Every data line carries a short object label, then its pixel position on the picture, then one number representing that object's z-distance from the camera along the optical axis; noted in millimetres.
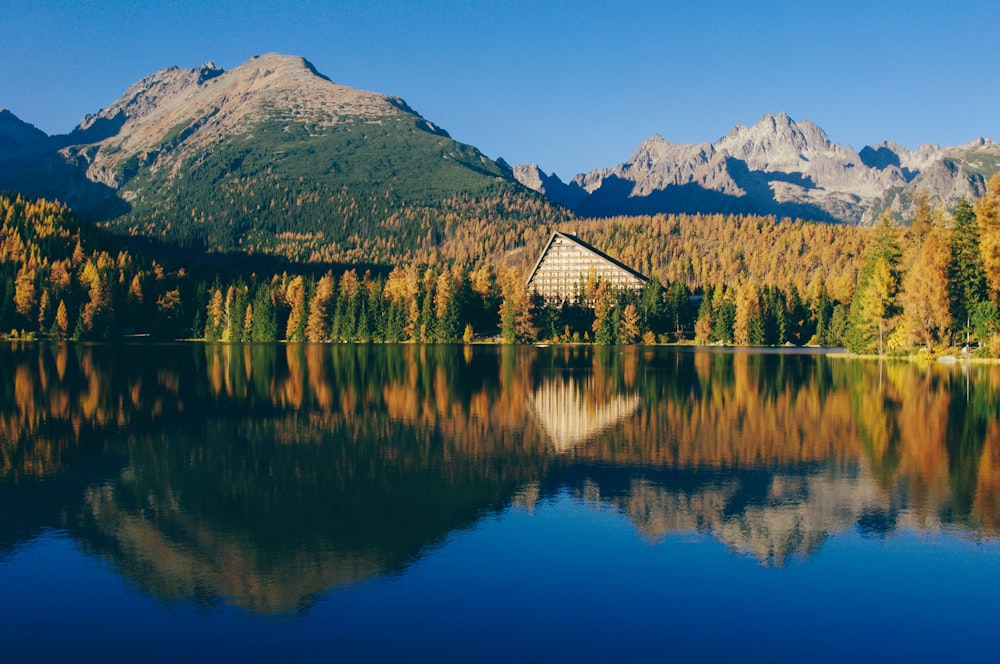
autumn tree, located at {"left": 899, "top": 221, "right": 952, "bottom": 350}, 101875
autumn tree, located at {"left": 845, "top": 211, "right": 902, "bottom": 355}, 111938
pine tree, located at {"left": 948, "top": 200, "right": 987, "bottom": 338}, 104000
